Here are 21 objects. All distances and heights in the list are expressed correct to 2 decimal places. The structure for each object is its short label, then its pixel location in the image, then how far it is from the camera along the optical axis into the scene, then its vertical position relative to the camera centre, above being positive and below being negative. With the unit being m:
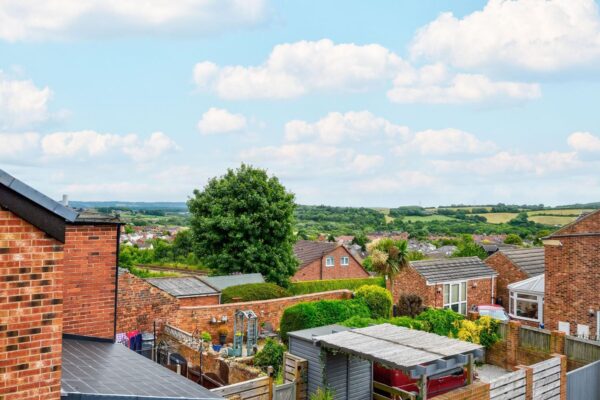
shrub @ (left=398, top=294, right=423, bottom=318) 25.45 -4.76
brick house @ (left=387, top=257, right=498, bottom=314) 28.89 -4.27
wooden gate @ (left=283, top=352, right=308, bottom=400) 12.68 -4.16
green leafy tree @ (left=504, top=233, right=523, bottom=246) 77.65 -4.48
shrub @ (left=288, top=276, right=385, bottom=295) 36.97 -5.90
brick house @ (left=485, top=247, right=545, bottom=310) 31.56 -3.50
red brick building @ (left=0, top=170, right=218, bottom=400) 5.52 -1.07
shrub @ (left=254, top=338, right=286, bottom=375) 17.80 -5.25
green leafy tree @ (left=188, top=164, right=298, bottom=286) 34.84 -1.42
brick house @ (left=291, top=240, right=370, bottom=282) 47.91 -5.43
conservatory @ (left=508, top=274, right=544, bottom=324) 26.61 -4.65
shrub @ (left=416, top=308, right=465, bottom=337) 19.08 -4.14
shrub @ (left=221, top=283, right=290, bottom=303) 25.94 -4.46
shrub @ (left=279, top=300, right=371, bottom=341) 19.83 -4.26
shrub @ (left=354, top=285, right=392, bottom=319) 23.92 -4.29
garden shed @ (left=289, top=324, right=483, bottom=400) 10.59 -3.14
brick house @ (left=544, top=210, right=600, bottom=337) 20.56 -2.70
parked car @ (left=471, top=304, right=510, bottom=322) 26.72 -5.33
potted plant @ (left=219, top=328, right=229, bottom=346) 22.88 -5.81
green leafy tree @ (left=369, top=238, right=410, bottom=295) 31.23 -3.12
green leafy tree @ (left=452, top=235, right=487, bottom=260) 43.88 -3.67
